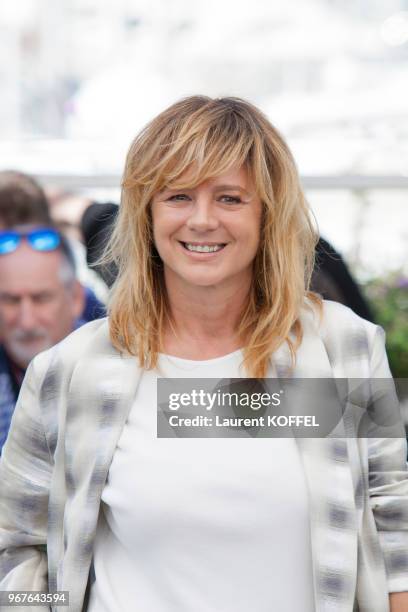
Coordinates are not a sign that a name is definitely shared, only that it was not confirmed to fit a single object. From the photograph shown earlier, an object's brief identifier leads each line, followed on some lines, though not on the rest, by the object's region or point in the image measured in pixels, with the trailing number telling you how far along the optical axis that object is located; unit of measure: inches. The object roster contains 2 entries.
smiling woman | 117.0
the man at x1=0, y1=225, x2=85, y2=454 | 220.8
